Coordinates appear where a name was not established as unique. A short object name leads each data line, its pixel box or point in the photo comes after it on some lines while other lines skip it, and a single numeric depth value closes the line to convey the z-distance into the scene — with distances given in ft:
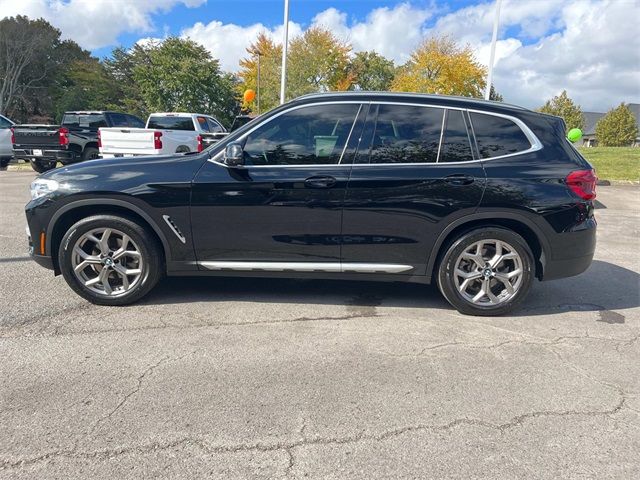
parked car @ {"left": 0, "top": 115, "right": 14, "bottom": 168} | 51.57
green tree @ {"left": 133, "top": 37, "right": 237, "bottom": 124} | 119.75
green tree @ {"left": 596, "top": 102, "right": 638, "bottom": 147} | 186.19
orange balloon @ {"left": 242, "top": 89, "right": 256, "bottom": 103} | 67.26
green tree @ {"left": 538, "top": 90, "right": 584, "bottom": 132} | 199.00
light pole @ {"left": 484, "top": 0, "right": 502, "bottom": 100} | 50.28
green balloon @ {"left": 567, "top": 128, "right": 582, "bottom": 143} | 50.34
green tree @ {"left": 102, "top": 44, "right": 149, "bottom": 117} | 137.80
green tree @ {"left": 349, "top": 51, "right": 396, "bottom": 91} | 183.83
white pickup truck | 38.50
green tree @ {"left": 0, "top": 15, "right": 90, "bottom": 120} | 130.72
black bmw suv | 12.50
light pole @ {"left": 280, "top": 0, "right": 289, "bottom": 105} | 51.82
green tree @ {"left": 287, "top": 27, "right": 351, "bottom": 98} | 124.06
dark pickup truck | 42.86
